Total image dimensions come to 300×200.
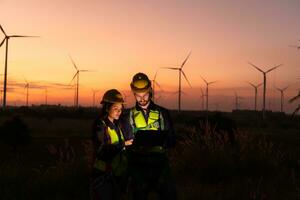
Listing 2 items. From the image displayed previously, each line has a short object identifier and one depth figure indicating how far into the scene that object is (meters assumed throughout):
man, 6.75
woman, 6.53
